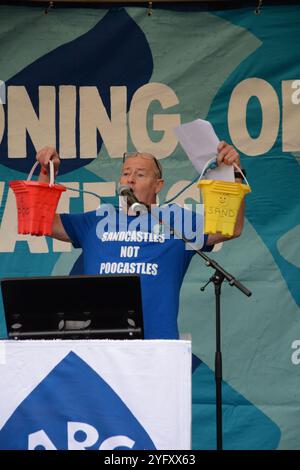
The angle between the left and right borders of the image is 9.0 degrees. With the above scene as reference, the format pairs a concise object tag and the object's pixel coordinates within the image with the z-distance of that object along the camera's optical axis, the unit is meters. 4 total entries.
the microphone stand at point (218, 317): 7.22
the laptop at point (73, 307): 6.42
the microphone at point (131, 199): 7.33
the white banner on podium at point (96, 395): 5.93
